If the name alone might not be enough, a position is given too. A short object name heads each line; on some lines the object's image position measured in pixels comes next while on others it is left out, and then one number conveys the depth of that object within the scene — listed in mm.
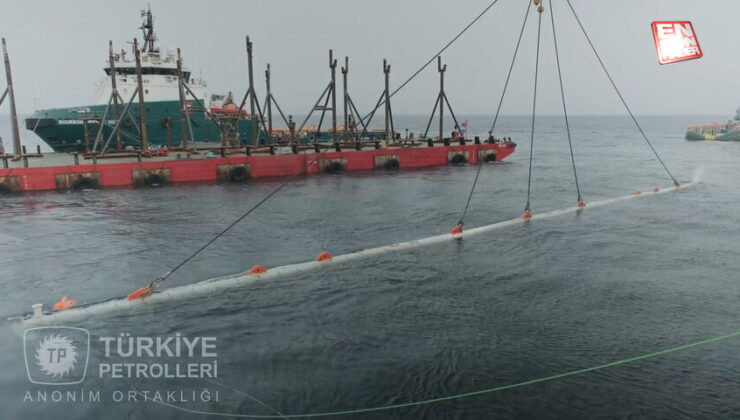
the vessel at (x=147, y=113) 39594
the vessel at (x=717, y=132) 83438
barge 28766
